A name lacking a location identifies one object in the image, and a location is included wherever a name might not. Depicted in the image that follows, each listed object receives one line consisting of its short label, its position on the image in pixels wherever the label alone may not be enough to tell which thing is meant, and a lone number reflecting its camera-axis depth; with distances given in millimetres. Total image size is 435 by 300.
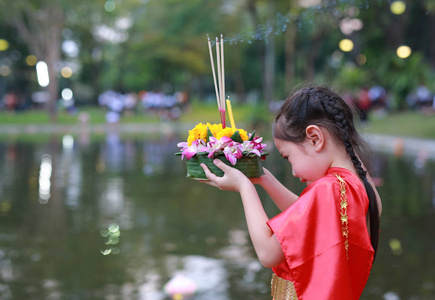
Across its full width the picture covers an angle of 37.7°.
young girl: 1817
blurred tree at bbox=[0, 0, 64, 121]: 30659
